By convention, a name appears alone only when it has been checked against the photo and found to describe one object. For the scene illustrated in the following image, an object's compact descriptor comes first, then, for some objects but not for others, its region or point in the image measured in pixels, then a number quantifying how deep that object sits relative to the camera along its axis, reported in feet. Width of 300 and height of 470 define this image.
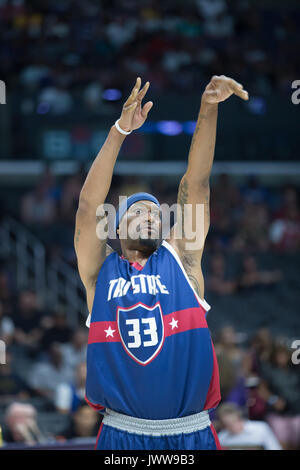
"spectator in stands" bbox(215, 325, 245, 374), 52.40
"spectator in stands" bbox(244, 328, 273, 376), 53.31
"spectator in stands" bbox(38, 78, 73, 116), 79.71
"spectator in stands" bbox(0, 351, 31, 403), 51.67
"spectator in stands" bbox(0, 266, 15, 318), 61.16
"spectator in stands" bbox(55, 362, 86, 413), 48.78
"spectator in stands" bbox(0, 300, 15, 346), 57.62
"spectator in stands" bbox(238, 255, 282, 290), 68.13
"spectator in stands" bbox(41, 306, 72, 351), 58.29
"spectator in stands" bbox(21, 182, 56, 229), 73.97
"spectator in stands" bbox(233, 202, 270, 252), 72.69
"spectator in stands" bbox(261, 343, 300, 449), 46.96
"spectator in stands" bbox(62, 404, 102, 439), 43.24
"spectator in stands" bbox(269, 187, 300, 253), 73.36
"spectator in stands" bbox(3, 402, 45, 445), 42.52
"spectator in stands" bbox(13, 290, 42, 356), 59.47
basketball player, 20.06
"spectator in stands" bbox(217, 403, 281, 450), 38.06
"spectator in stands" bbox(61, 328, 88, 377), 55.83
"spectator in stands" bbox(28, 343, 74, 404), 54.44
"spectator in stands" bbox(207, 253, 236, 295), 68.03
